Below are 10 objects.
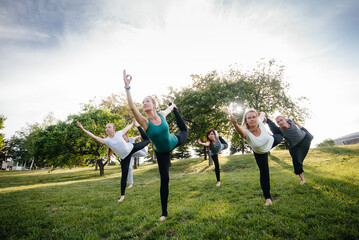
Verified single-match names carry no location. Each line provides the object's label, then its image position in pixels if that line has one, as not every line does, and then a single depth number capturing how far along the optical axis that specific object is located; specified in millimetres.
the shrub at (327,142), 60025
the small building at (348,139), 53109
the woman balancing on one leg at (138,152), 7190
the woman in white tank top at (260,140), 4367
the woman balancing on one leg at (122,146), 6027
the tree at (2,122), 18180
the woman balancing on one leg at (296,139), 6168
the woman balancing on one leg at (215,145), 7959
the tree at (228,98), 18859
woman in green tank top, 3650
